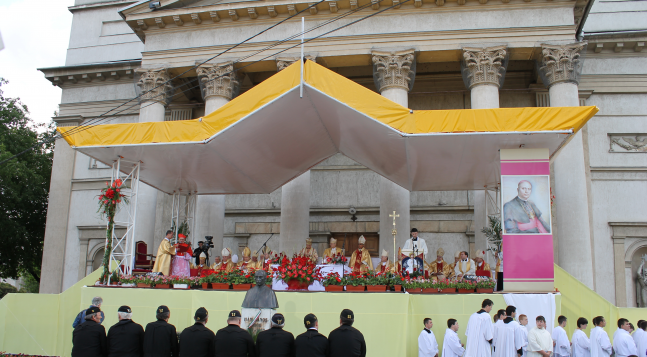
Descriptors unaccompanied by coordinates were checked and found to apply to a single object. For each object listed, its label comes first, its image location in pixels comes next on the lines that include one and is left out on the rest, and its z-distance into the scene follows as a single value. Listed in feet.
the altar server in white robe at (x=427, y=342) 34.78
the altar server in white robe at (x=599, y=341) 35.27
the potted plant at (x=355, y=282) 38.58
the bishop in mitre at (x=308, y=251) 54.70
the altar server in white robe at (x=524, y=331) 33.86
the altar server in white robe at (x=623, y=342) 34.83
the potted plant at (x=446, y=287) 39.75
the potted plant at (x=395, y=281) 38.78
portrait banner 39.25
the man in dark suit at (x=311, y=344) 23.08
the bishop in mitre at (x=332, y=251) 54.90
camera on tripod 59.33
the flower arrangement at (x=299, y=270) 38.96
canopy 39.81
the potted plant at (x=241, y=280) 39.22
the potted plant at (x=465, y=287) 40.06
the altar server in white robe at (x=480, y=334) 35.06
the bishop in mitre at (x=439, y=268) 51.67
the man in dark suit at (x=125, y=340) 24.50
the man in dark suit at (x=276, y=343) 23.30
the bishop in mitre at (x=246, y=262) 53.67
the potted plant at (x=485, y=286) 40.19
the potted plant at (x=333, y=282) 38.86
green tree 84.38
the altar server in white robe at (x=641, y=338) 35.60
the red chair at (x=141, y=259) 54.34
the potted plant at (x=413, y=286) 39.60
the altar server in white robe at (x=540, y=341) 32.76
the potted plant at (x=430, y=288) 39.86
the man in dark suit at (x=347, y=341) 23.04
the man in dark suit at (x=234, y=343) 23.35
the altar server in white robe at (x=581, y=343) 35.53
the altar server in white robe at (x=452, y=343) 35.17
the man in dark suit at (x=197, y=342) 24.00
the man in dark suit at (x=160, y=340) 24.36
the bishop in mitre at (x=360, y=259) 52.49
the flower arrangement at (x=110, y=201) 45.29
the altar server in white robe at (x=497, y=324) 35.14
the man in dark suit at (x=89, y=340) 24.32
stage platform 35.78
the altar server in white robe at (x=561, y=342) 35.50
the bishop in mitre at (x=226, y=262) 55.95
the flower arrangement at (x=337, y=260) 44.92
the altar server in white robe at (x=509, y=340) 34.09
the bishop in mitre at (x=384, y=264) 46.56
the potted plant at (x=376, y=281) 38.32
